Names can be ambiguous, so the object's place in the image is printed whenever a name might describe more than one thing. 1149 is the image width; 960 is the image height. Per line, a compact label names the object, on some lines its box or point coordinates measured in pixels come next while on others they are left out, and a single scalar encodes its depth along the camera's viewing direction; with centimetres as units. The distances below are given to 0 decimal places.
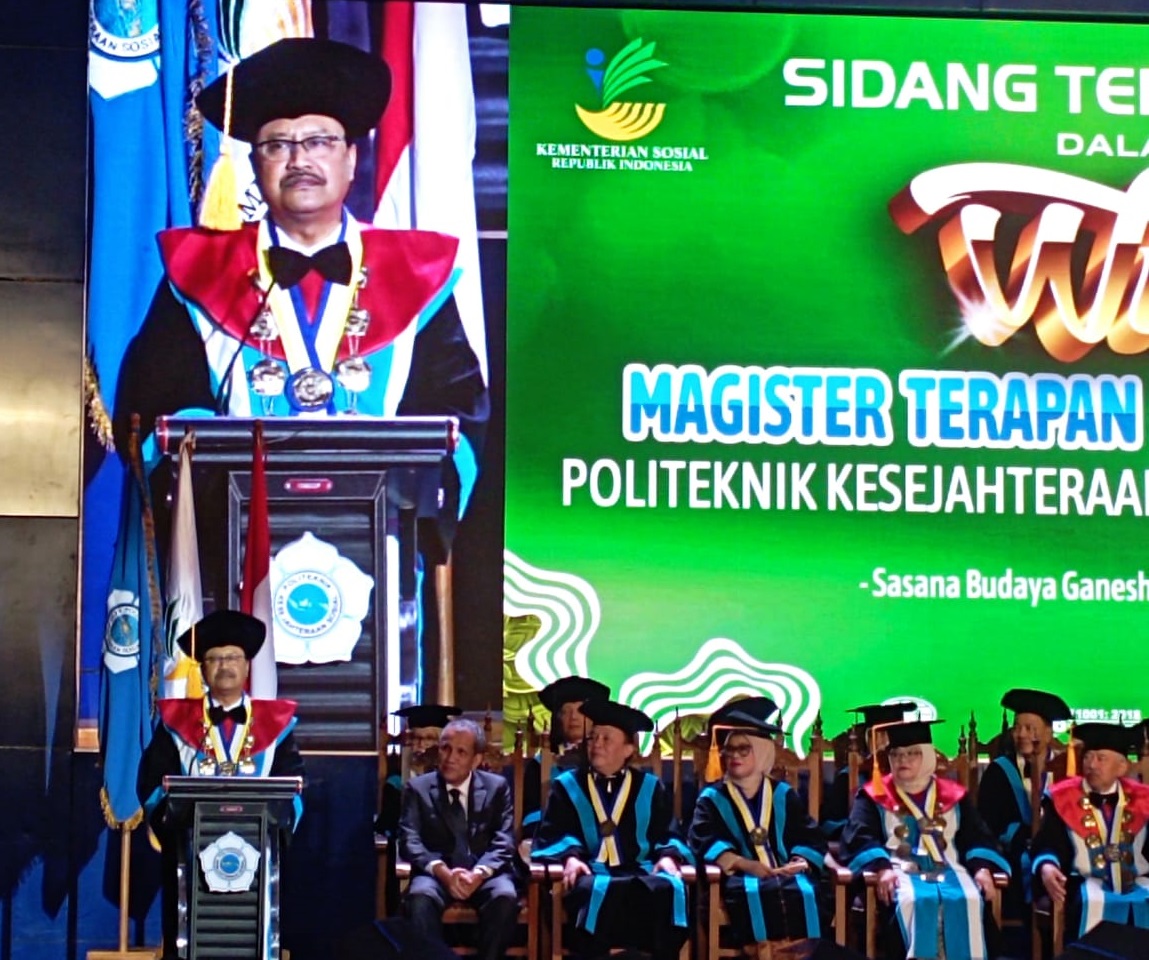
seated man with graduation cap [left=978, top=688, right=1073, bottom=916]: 1317
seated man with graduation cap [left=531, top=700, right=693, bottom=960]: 1245
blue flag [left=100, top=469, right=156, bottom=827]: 1339
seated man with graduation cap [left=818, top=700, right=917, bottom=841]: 1321
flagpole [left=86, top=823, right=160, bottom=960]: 1304
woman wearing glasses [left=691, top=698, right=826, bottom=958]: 1264
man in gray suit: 1232
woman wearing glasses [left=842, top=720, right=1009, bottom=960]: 1253
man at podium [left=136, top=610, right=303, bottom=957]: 1250
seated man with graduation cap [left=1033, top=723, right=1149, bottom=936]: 1272
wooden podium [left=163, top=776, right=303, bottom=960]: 1134
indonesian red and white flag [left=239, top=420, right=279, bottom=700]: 1340
